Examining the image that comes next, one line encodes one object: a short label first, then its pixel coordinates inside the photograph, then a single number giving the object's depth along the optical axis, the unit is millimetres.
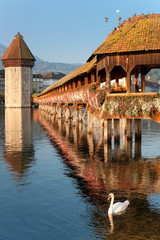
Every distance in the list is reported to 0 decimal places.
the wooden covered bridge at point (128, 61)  19484
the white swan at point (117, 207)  9348
